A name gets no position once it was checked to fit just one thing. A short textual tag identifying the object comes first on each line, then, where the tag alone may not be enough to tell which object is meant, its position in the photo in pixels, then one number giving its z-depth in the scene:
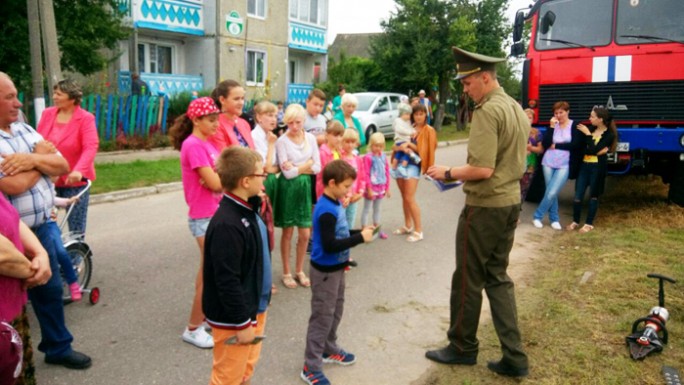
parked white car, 18.97
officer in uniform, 3.69
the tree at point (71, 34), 12.00
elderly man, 3.35
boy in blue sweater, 3.64
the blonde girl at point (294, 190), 5.55
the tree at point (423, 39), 24.70
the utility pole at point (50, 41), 10.10
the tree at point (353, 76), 27.05
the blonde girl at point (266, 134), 5.40
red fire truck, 8.20
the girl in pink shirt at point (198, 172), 4.05
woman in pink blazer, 5.02
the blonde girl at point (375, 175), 7.13
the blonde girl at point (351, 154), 6.25
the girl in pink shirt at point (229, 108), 4.61
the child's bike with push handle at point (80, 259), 4.95
